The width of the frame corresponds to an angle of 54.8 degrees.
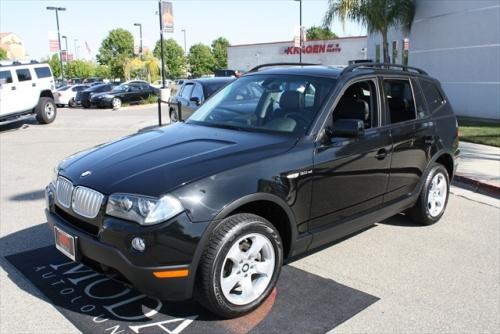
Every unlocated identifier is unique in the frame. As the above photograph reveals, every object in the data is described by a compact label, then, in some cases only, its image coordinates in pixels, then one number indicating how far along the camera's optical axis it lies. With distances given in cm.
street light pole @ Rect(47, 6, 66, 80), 4534
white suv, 1512
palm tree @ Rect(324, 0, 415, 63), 1714
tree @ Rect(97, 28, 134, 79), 9794
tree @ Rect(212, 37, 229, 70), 9349
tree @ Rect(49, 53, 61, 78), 10062
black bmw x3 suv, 304
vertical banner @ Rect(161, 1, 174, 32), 2489
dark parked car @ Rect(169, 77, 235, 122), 1088
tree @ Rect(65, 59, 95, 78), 9381
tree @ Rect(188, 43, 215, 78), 9262
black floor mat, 331
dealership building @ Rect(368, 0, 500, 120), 1464
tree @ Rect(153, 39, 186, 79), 9025
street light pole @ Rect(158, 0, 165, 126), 2480
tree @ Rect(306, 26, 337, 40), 10028
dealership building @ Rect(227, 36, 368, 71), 4288
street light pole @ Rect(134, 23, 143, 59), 5453
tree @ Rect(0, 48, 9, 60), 8541
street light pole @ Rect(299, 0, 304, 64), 4421
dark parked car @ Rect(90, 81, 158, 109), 2644
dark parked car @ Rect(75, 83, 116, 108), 2750
